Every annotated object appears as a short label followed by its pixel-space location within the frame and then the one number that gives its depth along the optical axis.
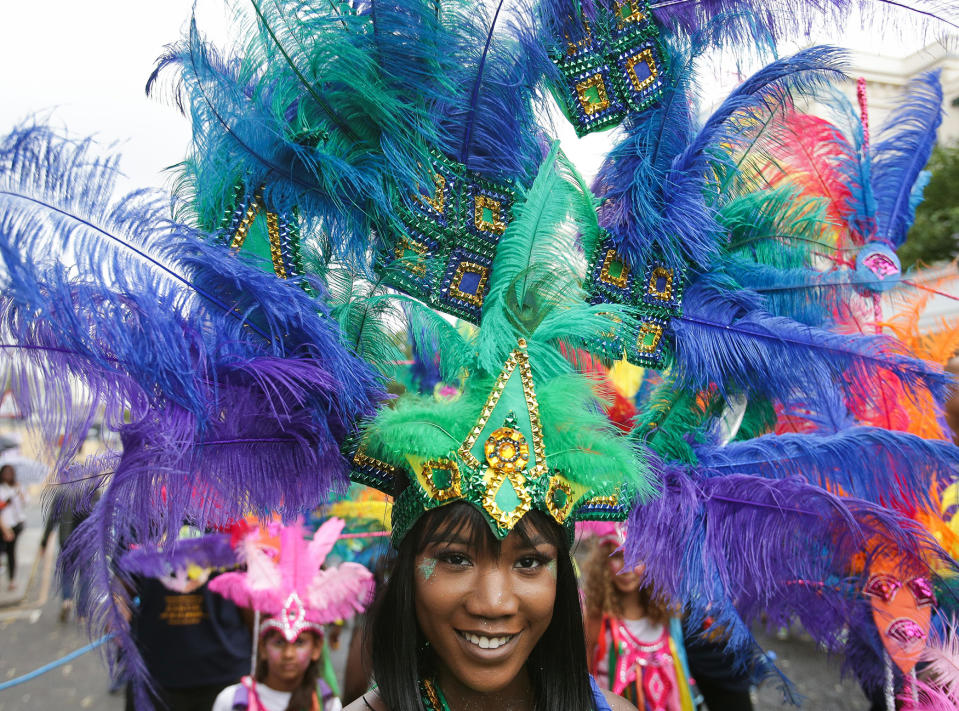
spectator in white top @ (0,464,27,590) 8.23
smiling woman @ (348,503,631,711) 1.60
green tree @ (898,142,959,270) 12.05
